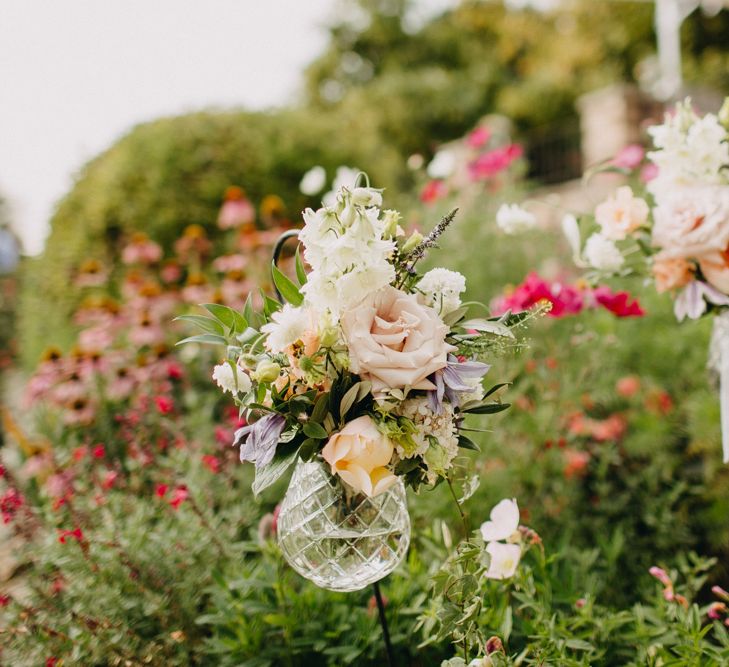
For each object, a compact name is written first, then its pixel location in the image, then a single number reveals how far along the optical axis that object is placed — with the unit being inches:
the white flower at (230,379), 43.3
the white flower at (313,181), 116.6
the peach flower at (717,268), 60.8
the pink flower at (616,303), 72.3
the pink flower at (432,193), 157.1
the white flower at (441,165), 129.6
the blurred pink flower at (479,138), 167.6
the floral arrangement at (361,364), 40.3
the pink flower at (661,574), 57.7
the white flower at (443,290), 44.3
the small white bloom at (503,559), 52.0
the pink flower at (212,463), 79.6
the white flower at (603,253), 66.7
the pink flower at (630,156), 104.5
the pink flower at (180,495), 67.9
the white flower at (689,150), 60.7
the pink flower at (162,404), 83.0
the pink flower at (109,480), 79.6
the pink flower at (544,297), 71.6
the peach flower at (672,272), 63.7
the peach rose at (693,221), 59.0
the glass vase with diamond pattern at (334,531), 47.9
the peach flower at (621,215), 64.6
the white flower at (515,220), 67.1
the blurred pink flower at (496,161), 159.9
